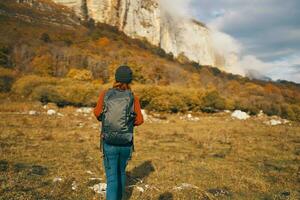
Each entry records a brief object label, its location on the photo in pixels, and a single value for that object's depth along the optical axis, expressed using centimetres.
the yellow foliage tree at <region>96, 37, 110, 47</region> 8235
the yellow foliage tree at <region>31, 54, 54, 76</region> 4931
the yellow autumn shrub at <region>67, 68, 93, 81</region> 4884
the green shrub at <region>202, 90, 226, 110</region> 4197
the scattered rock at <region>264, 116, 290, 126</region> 2810
